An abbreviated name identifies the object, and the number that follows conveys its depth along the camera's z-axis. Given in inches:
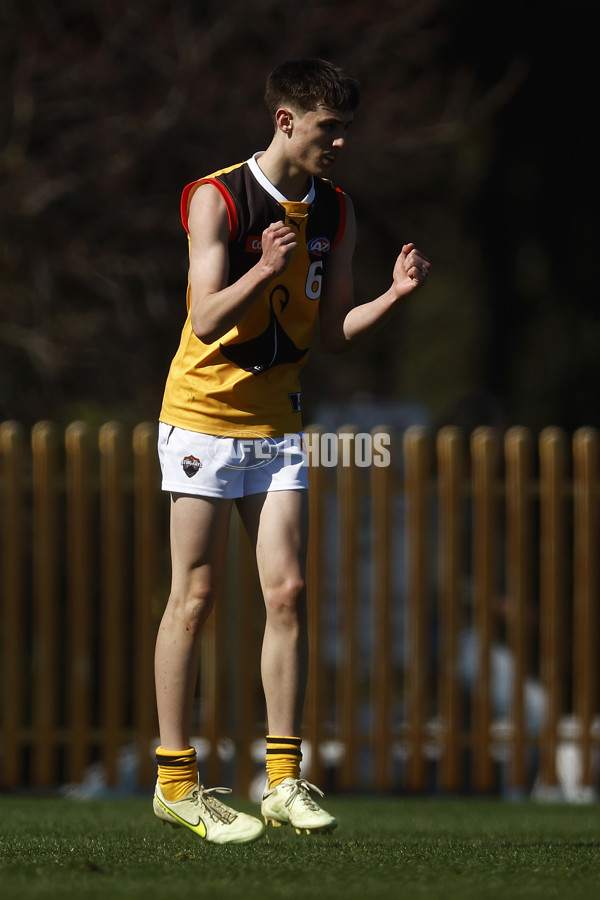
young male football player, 264.5
